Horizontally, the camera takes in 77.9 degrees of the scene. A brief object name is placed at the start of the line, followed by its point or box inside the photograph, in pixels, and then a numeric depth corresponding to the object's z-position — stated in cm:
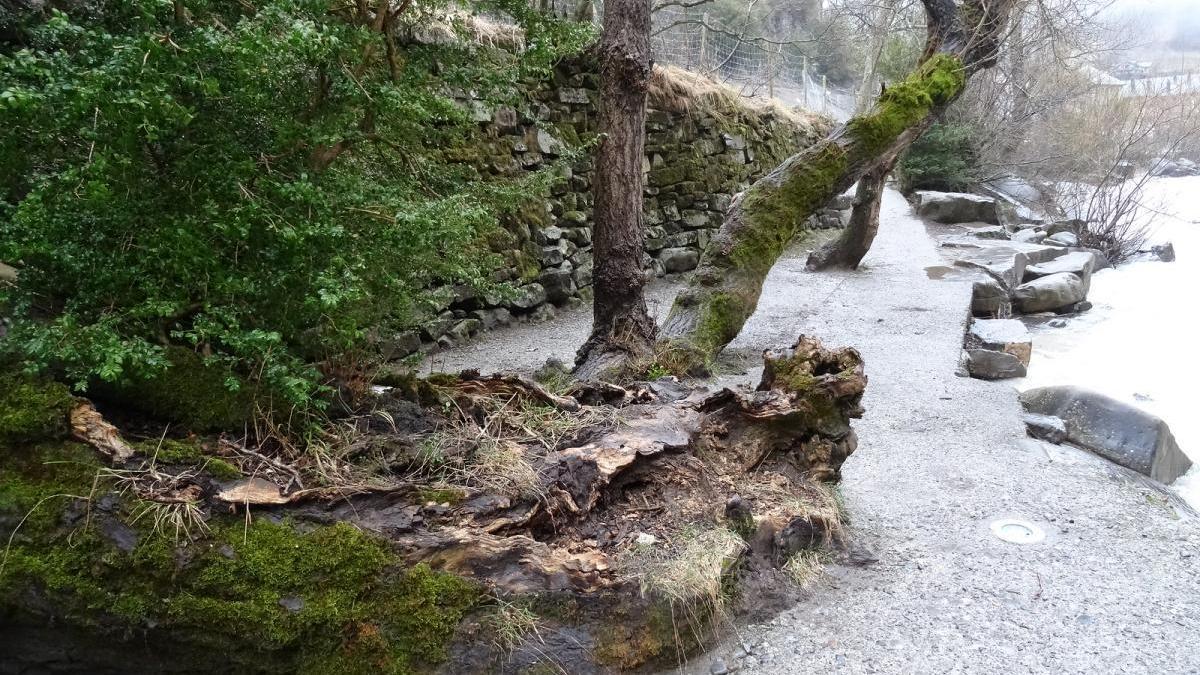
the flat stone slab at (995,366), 582
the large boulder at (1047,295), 877
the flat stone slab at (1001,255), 971
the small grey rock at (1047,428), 432
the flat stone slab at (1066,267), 965
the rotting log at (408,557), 182
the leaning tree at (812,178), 560
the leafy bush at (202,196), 178
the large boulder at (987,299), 851
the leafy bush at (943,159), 1533
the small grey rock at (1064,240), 1214
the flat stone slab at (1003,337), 630
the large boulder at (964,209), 1395
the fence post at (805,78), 1812
